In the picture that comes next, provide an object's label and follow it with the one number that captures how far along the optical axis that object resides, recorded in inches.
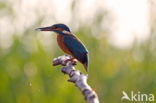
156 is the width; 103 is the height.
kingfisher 231.1
